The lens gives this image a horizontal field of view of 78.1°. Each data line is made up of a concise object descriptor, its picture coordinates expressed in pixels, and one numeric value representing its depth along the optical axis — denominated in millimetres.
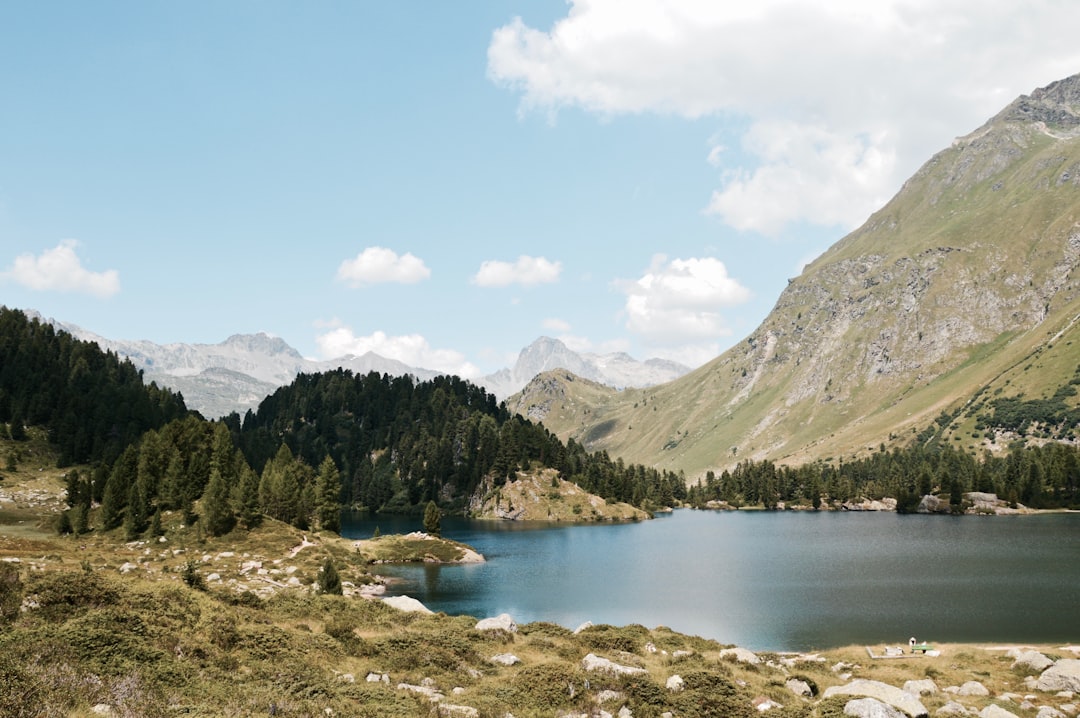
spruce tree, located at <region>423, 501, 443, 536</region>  149125
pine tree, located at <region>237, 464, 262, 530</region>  105375
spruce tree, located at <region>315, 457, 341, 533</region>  142875
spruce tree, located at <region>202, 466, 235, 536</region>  101000
